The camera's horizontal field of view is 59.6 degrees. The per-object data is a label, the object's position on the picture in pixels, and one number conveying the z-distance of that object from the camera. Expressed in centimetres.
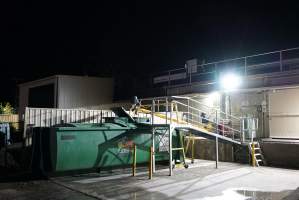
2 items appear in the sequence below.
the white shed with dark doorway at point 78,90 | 1680
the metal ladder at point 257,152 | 1093
